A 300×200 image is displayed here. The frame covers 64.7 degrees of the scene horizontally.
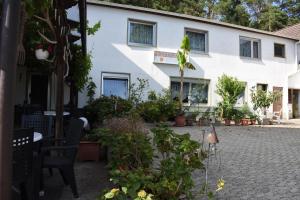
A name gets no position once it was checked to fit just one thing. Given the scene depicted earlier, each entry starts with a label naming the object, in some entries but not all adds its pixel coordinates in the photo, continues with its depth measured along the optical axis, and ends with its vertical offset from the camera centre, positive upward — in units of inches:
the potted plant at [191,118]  453.9 -20.8
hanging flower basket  227.8 +52.0
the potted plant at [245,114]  499.2 -12.7
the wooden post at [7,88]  59.6 +4.1
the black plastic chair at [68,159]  124.9 -29.7
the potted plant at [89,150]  194.5 -36.4
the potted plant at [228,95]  493.5 +27.5
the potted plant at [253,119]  510.5 -23.3
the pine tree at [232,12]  984.4 +407.4
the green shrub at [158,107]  404.3 -0.8
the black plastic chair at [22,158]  90.4 -20.9
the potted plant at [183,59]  458.5 +93.9
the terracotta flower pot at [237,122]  494.6 -29.2
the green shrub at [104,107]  345.2 -1.7
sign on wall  473.0 +99.6
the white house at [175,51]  449.8 +117.8
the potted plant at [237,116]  495.3 -17.8
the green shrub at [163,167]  85.4 -25.0
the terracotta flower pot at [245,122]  497.5 -29.2
